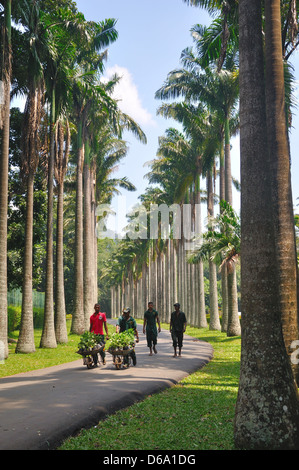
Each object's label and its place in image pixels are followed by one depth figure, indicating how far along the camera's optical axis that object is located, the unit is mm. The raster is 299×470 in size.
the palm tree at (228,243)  23406
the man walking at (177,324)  14398
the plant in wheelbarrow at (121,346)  11828
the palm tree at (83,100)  24625
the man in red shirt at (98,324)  12766
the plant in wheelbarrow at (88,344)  12117
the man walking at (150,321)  14644
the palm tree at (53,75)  19703
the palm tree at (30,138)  17859
